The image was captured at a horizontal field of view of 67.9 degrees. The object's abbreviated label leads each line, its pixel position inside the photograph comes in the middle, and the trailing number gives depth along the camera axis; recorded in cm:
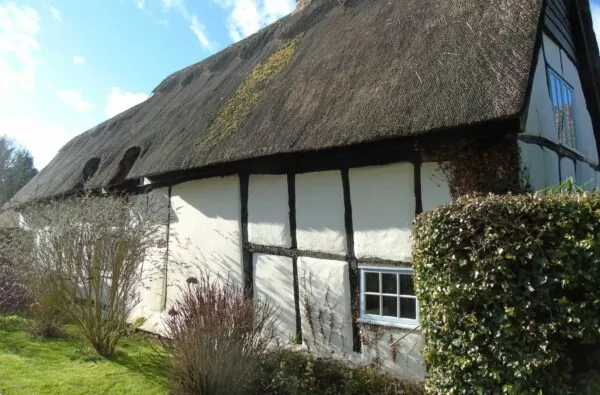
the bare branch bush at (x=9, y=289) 799
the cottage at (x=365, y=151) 488
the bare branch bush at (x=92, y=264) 641
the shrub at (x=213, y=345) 466
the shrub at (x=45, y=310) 677
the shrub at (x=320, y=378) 493
